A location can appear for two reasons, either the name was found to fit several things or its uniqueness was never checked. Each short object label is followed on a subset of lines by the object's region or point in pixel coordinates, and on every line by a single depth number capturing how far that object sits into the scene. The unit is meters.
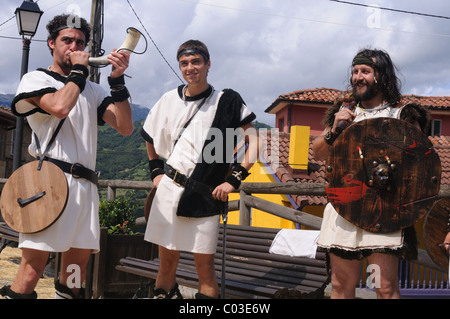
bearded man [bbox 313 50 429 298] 2.74
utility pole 10.92
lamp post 8.74
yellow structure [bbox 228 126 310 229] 14.95
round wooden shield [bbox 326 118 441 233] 2.73
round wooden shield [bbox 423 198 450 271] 3.21
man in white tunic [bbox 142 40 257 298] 3.25
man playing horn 2.75
